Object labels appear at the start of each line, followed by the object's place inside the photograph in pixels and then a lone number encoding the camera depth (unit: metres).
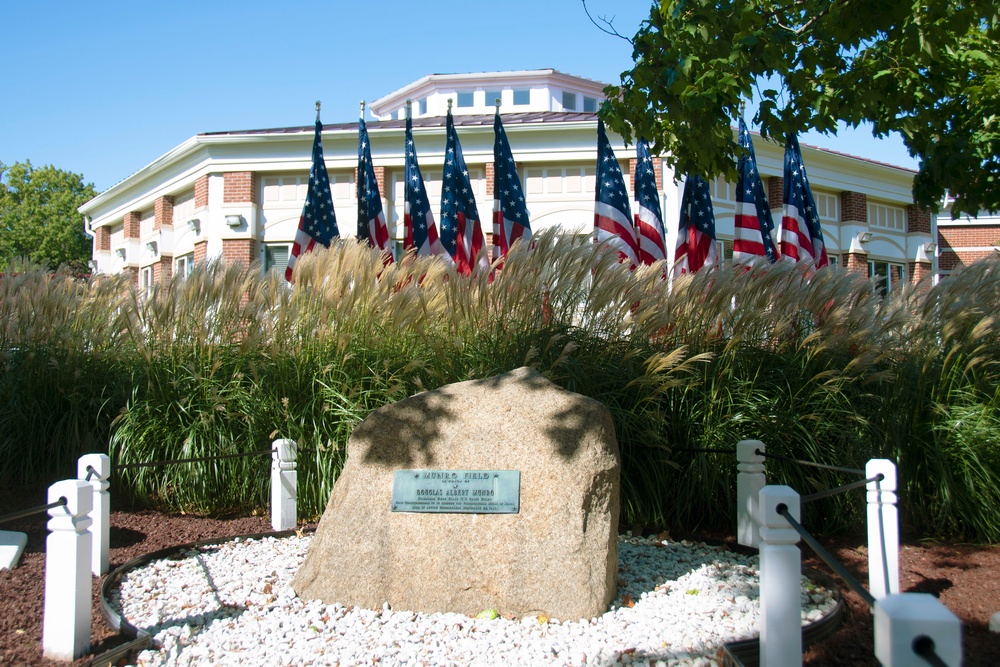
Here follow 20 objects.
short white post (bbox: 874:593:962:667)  1.87
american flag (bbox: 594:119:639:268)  11.59
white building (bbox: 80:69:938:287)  21.70
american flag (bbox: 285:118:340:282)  13.01
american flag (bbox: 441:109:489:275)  12.98
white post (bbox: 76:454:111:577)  4.91
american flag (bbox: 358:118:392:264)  13.28
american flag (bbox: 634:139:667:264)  11.41
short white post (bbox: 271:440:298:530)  5.78
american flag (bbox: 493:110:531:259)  12.69
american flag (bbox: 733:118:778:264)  12.55
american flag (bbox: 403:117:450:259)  13.15
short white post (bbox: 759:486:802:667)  3.21
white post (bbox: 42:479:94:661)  3.66
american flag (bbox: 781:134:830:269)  13.13
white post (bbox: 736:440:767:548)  5.32
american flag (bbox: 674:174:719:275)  11.62
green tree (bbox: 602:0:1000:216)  6.45
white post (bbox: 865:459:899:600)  4.43
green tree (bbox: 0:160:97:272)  47.12
